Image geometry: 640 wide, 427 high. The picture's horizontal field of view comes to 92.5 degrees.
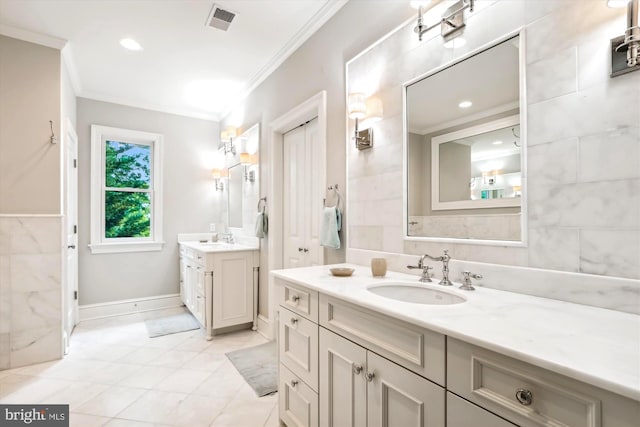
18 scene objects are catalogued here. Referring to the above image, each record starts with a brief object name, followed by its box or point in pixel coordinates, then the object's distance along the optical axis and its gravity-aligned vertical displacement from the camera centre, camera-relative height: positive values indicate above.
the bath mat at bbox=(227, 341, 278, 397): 2.20 -1.23
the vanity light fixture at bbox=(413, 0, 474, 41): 1.43 +0.94
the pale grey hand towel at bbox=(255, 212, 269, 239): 3.19 -0.12
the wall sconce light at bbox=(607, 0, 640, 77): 0.93 +0.53
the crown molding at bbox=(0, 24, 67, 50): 2.52 +1.50
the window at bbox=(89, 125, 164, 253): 3.83 +0.31
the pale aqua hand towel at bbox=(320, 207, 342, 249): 2.15 -0.10
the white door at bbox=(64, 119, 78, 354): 2.94 -0.19
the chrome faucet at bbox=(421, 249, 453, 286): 1.39 -0.25
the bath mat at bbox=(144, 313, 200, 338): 3.31 -1.27
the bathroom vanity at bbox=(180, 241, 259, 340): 3.07 -0.75
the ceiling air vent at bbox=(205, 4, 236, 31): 2.30 +1.53
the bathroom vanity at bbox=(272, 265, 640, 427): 0.64 -0.40
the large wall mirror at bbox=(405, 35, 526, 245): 1.28 +0.32
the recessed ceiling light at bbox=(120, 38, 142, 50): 2.71 +1.53
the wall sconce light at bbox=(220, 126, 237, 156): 3.80 +0.97
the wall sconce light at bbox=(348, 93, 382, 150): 1.90 +0.64
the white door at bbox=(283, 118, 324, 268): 2.64 +0.16
